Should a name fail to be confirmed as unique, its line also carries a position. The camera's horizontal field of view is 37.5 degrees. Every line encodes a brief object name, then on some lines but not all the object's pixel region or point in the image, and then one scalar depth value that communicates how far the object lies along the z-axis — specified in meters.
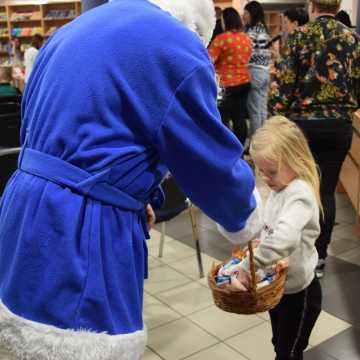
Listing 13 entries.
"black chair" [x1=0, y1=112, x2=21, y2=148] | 2.94
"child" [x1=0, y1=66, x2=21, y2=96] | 4.96
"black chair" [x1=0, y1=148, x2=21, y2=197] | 2.71
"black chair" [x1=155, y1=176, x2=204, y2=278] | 2.66
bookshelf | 11.01
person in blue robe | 1.00
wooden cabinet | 3.54
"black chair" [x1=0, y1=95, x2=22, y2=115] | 3.39
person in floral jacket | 2.61
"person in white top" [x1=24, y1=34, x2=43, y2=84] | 6.90
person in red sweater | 4.74
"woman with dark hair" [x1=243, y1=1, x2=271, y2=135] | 5.16
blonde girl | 1.57
